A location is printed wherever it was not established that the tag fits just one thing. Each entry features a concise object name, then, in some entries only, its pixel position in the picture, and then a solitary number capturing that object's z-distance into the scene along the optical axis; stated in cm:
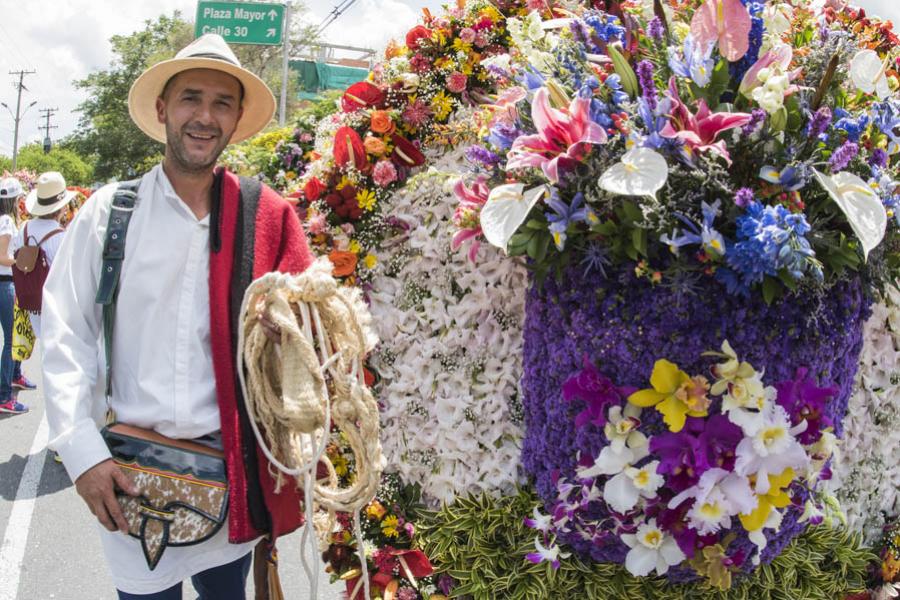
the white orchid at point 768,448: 187
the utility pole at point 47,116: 6931
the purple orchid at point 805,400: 194
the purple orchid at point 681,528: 198
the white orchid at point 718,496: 189
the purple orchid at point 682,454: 190
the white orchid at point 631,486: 194
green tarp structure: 2831
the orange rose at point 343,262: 262
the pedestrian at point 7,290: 617
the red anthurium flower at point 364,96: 273
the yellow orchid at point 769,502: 194
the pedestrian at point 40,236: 543
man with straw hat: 209
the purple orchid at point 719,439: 192
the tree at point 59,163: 6788
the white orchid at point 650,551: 199
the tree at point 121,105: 3441
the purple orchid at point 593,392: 196
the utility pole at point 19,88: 6338
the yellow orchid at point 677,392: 188
